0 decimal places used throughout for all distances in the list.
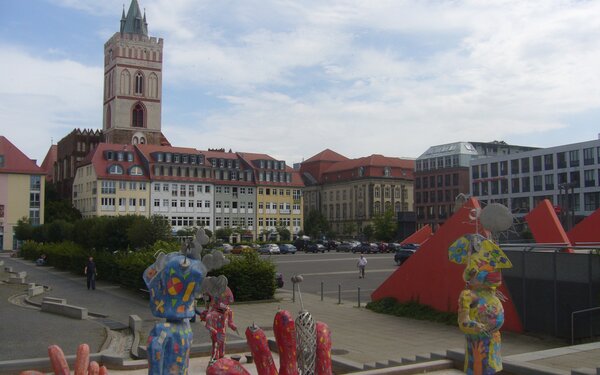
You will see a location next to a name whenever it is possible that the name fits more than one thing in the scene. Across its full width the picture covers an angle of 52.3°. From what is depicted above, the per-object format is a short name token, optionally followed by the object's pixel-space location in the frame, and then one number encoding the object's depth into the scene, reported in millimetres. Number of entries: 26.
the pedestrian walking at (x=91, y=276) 27562
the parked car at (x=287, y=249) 65912
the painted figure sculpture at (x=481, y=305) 7781
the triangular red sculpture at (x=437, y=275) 17703
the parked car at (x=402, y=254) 42281
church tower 92062
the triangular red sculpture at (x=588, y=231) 21261
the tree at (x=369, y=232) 91875
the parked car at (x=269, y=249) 63997
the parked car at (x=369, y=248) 65000
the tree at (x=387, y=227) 85438
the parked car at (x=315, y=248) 68875
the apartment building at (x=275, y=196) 86812
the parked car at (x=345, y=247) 69812
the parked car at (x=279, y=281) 26348
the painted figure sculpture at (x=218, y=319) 10898
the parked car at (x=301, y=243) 72188
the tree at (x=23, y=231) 59094
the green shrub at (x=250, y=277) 23156
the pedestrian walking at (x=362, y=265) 33125
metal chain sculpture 7223
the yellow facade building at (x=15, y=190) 68750
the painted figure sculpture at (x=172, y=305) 6520
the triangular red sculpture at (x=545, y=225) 18641
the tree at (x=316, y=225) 94750
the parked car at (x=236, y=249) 56969
